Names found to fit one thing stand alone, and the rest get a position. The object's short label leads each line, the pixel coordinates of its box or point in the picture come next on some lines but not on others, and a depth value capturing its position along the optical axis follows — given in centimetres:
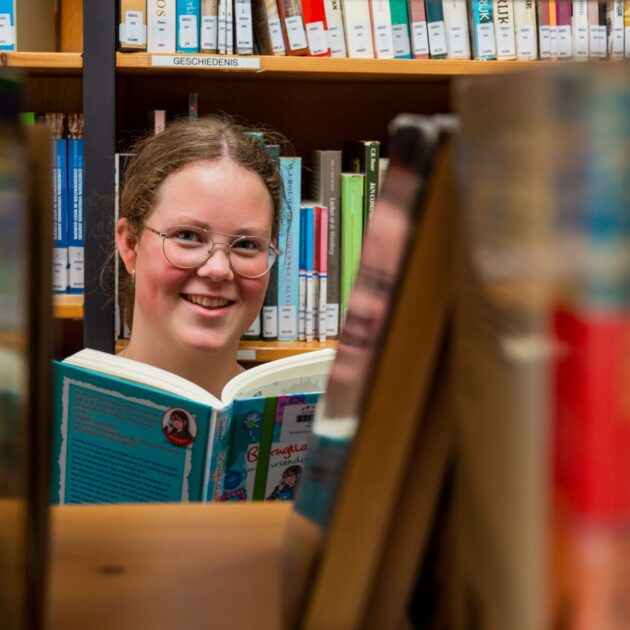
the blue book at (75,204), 220
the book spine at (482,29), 221
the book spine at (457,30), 222
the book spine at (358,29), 219
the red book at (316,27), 218
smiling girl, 202
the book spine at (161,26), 215
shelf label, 214
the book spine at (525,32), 223
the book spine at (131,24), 214
